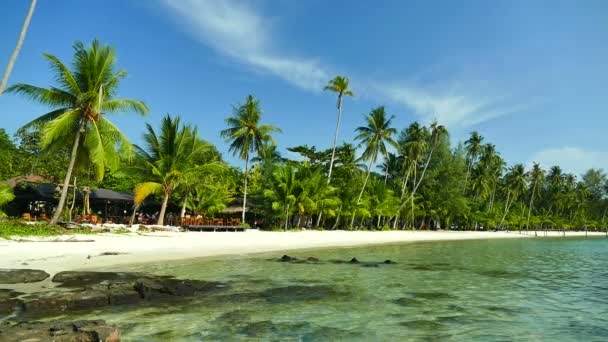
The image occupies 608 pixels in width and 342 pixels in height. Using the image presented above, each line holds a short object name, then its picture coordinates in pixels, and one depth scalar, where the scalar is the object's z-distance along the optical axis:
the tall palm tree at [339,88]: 38.41
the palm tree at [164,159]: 26.73
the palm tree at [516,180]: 66.75
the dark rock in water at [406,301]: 9.48
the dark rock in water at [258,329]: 6.77
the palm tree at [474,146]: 62.23
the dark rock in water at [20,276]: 9.63
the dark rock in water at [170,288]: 9.16
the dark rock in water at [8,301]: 7.35
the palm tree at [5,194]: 18.31
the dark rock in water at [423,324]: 7.32
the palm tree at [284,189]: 31.05
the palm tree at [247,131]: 33.69
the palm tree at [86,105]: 19.06
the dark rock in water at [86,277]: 10.00
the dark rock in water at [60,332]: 5.17
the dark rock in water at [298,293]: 9.72
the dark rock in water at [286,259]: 17.62
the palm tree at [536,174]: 71.81
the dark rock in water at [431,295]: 10.31
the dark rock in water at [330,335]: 6.63
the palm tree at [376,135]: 40.59
